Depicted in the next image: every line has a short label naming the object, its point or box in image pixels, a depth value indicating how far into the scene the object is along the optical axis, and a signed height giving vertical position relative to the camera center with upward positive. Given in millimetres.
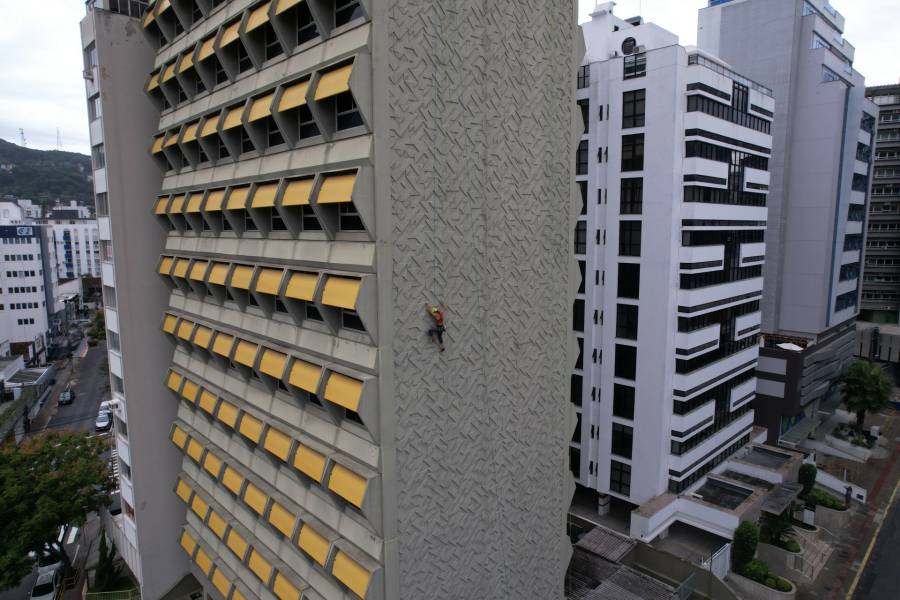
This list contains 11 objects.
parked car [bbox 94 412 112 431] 63312 -21768
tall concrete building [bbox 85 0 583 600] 17266 -1859
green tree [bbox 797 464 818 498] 44469 -19637
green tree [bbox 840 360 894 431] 57688 -16350
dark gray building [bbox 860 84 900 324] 85875 +1861
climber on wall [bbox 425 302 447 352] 18312 -3078
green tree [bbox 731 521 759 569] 35594 -19875
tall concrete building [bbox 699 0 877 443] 57438 +7554
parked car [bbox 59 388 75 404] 73875 -22067
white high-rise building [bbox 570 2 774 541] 36750 -2244
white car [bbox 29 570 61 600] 35178 -22594
